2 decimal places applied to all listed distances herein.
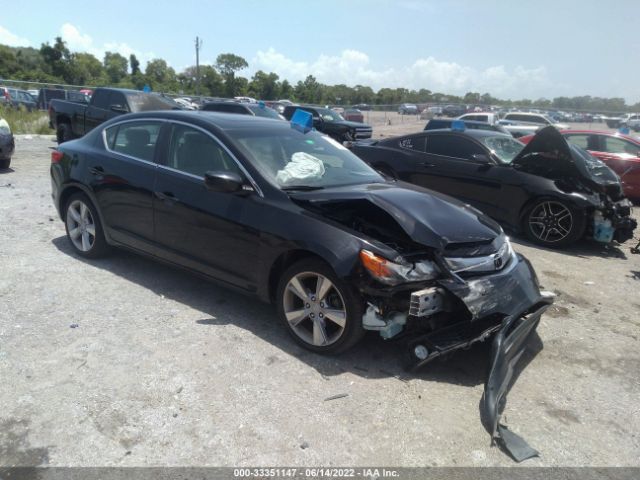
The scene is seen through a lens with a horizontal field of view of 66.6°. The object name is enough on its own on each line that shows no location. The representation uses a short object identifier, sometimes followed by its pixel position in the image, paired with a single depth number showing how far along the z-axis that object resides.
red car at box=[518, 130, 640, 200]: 10.98
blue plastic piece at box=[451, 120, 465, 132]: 8.60
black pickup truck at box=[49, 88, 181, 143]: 11.94
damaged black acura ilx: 3.35
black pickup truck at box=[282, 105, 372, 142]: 19.05
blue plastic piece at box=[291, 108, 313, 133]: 4.90
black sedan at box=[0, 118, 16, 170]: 9.61
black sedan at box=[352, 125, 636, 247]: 6.88
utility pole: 60.95
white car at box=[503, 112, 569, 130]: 24.31
